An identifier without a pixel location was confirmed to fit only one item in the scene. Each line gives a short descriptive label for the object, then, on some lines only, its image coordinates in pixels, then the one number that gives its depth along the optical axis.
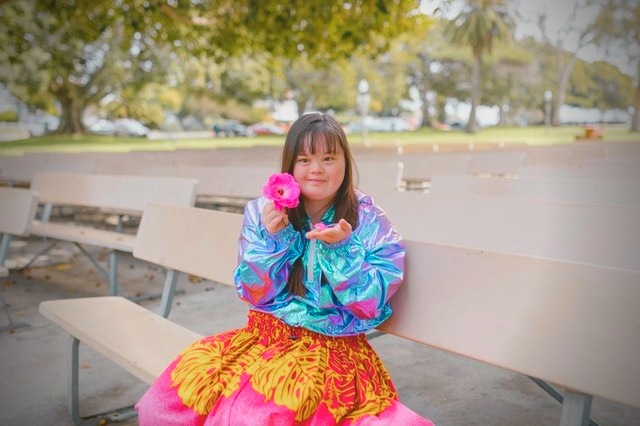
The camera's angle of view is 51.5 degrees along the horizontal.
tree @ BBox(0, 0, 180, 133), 10.88
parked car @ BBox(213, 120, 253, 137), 54.66
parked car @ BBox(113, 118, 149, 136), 46.24
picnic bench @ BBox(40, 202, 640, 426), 1.77
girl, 1.94
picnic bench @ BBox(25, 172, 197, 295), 5.33
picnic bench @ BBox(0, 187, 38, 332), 4.98
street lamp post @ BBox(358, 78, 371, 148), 29.97
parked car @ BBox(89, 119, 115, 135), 46.69
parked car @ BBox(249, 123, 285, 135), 52.44
